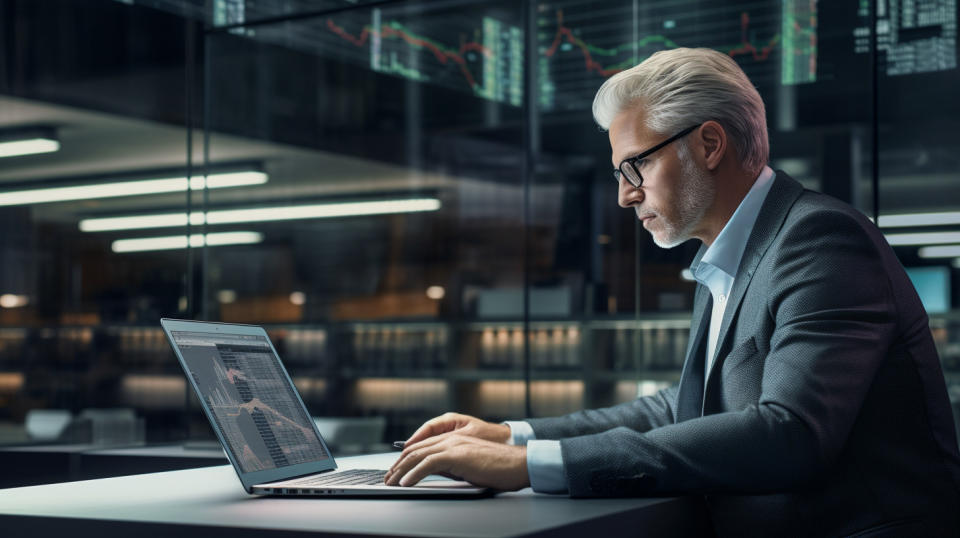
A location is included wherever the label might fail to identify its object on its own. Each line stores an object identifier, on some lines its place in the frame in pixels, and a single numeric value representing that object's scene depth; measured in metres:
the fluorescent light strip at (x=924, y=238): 3.69
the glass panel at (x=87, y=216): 5.41
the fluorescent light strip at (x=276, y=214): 6.59
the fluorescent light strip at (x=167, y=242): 6.80
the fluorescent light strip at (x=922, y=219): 3.72
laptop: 1.19
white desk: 0.92
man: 1.13
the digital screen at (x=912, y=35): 3.12
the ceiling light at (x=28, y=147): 5.21
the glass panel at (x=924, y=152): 3.14
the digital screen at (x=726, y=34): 3.26
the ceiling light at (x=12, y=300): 5.39
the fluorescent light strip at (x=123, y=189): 5.41
